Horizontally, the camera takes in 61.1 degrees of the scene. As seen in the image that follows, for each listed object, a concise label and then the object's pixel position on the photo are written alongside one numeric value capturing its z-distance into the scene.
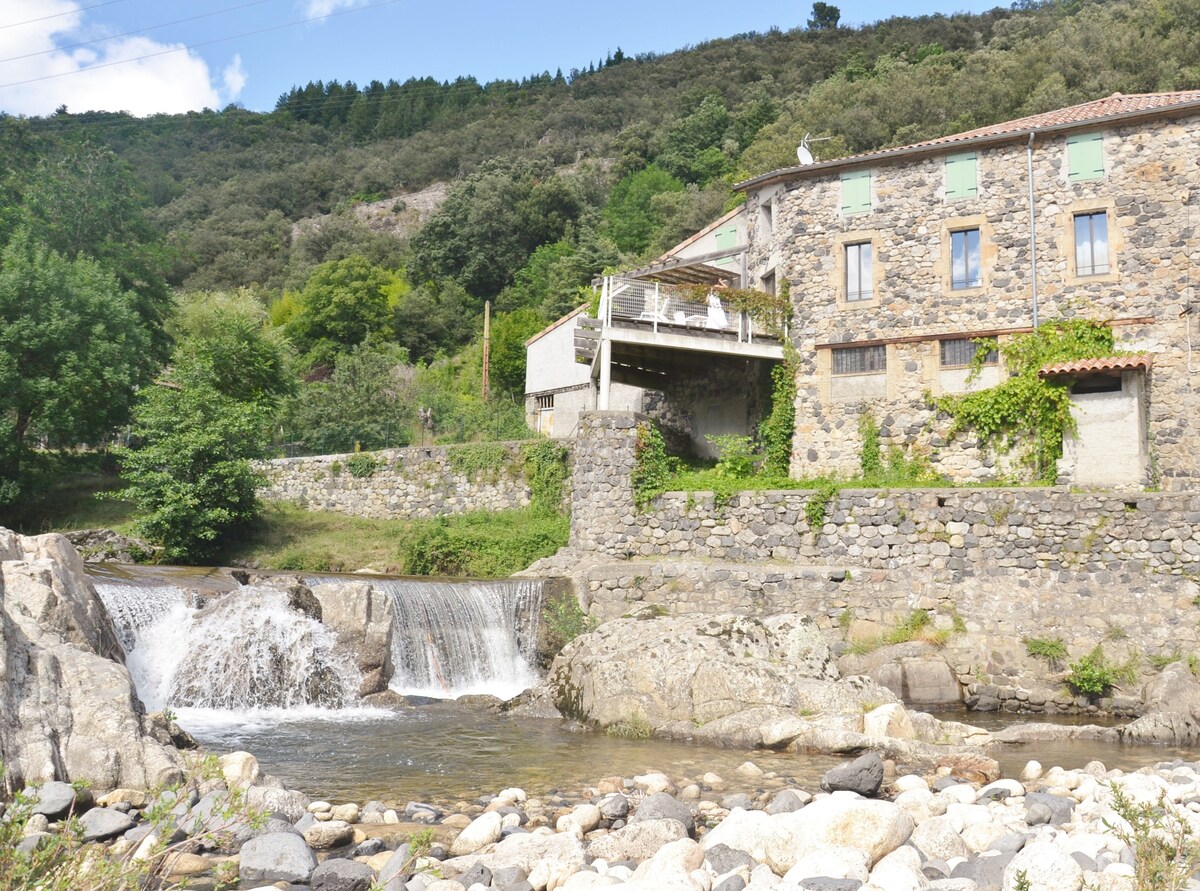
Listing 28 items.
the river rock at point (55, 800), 7.59
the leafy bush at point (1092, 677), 16.56
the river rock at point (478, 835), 7.92
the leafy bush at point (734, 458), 23.30
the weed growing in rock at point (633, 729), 13.23
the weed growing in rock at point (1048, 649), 17.25
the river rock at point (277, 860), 6.96
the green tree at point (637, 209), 53.70
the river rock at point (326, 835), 7.90
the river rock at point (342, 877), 6.68
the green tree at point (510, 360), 43.34
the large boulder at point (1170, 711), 13.54
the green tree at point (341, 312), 49.59
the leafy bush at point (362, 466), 30.27
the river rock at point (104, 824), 7.27
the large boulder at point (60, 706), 8.55
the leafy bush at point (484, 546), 24.08
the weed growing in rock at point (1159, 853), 5.47
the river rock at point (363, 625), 16.28
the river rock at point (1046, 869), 6.16
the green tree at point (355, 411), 34.81
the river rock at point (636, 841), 7.57
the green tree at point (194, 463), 24.98
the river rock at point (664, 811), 8.48
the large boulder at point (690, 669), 13.55
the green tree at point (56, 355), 25.97
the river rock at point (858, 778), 9.74
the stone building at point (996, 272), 21.14
